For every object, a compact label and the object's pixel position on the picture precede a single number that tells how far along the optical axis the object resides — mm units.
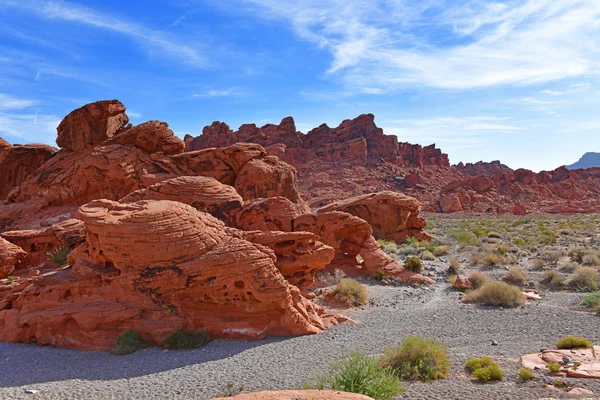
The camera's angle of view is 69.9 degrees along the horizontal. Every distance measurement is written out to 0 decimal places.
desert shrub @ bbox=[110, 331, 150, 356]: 9875
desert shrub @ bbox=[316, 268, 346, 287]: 17158
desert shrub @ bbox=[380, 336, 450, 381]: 8117
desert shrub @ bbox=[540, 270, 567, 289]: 16922
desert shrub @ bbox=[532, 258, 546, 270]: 21272
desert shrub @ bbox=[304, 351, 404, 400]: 6879
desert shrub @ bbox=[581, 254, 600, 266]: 20156
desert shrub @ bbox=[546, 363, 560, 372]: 7940
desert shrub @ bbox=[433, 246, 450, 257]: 25672
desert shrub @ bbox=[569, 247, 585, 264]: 21969
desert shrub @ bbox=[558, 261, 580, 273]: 19578
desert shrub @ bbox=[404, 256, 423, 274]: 19453
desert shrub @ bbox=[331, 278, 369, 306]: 14450
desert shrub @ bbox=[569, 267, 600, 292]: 15932
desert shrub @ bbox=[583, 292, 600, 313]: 12960
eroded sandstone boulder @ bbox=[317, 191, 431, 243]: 28391
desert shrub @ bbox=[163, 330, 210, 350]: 10117
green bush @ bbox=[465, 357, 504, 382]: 7848
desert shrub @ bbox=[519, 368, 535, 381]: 7695
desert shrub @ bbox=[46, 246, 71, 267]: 14961
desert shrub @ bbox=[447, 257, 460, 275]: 20000
